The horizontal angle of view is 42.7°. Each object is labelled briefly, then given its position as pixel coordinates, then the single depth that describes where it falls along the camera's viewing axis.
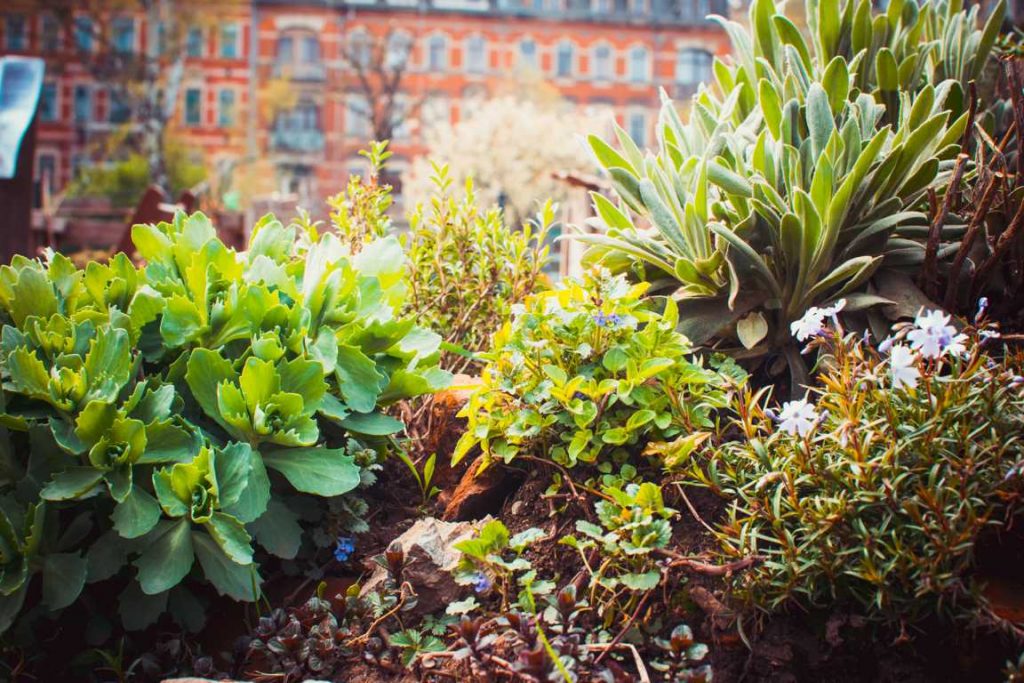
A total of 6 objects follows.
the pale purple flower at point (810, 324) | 0.65
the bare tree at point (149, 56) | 21.88
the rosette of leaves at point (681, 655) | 0.60
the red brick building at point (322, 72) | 27.46
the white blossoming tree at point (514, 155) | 17.44
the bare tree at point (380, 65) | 24.28
